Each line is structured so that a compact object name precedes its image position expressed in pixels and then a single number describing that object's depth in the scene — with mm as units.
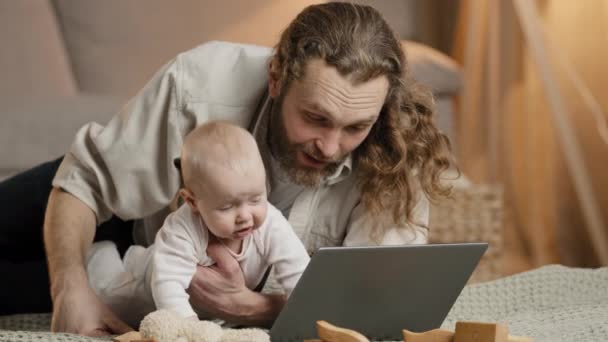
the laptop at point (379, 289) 2543
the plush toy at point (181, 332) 2469
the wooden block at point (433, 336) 2485
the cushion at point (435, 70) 4291
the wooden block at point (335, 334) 2440
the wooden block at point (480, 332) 2443
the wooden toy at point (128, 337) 2473
